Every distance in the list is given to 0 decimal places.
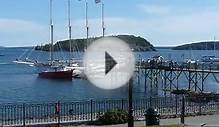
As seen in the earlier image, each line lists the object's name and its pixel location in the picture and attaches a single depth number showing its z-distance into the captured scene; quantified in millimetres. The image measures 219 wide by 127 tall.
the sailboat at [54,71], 80116
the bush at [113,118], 17985
